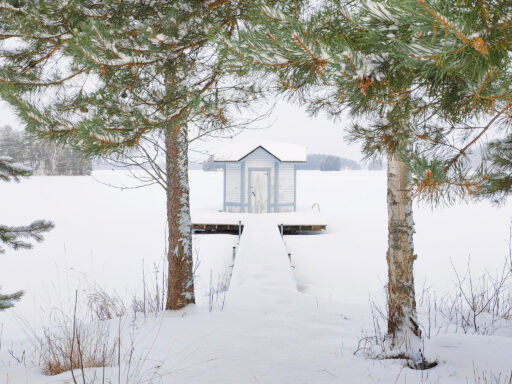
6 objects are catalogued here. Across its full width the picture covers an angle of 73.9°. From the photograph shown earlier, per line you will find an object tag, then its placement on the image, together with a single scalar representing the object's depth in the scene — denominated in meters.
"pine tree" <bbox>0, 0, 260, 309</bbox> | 2.75
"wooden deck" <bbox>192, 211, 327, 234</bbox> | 12.85
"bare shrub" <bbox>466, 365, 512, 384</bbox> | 2.21
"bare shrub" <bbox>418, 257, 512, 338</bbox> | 4.04
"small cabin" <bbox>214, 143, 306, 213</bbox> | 14.39
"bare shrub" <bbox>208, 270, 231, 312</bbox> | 4.45
